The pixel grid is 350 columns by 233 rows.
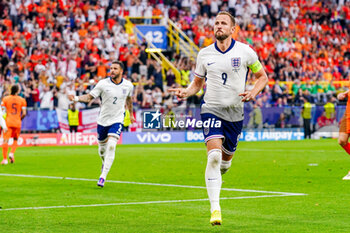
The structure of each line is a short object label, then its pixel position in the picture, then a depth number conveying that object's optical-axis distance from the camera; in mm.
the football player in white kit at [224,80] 16398
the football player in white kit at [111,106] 26937
